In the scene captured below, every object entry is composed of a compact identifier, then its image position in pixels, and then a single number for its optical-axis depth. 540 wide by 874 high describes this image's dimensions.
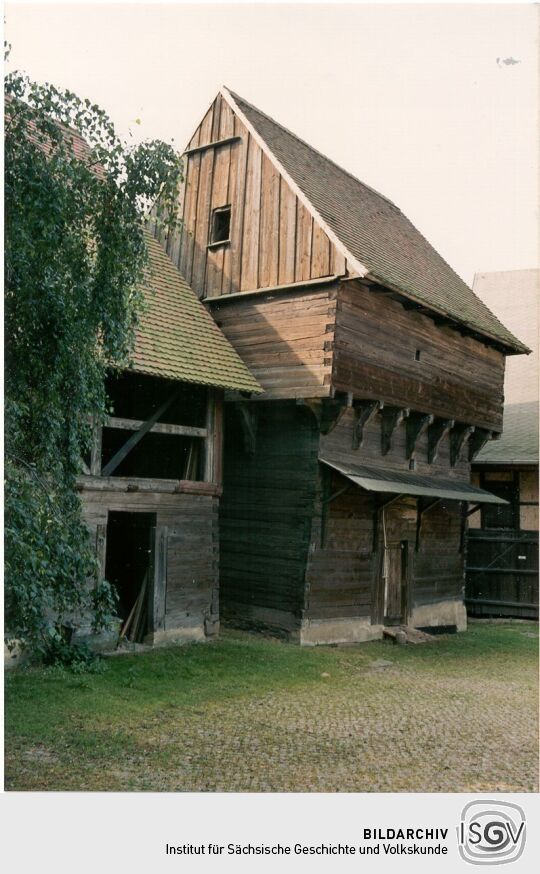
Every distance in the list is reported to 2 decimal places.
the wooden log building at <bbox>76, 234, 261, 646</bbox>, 12.98
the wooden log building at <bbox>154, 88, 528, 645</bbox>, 15.10
